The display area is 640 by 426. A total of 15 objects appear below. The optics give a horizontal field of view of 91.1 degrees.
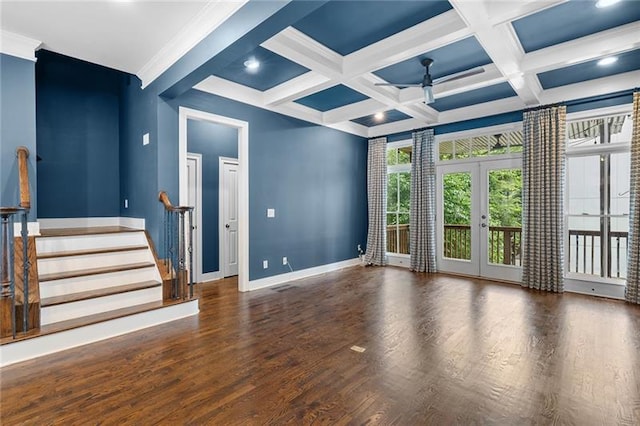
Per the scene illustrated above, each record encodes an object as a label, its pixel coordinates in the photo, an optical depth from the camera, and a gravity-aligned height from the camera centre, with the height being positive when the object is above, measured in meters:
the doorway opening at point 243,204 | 4.74 +0.11
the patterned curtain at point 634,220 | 4.03 -0.13
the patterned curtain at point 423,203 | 5.94 +0.15
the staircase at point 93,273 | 3.07 -0.66
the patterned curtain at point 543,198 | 4.61 +0.19
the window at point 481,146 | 5.25 +1.15
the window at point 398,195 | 6.57 +0.34
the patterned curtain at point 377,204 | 6.67 +0.15
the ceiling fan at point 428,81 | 3.63 +1.53
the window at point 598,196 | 4.38 +0.21
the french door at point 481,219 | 5.29 -0.15
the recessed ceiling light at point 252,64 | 3.72 +1.80
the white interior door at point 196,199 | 5.23 +0.21
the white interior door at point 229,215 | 5.65 -0.06
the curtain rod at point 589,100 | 4.26 +1.58
